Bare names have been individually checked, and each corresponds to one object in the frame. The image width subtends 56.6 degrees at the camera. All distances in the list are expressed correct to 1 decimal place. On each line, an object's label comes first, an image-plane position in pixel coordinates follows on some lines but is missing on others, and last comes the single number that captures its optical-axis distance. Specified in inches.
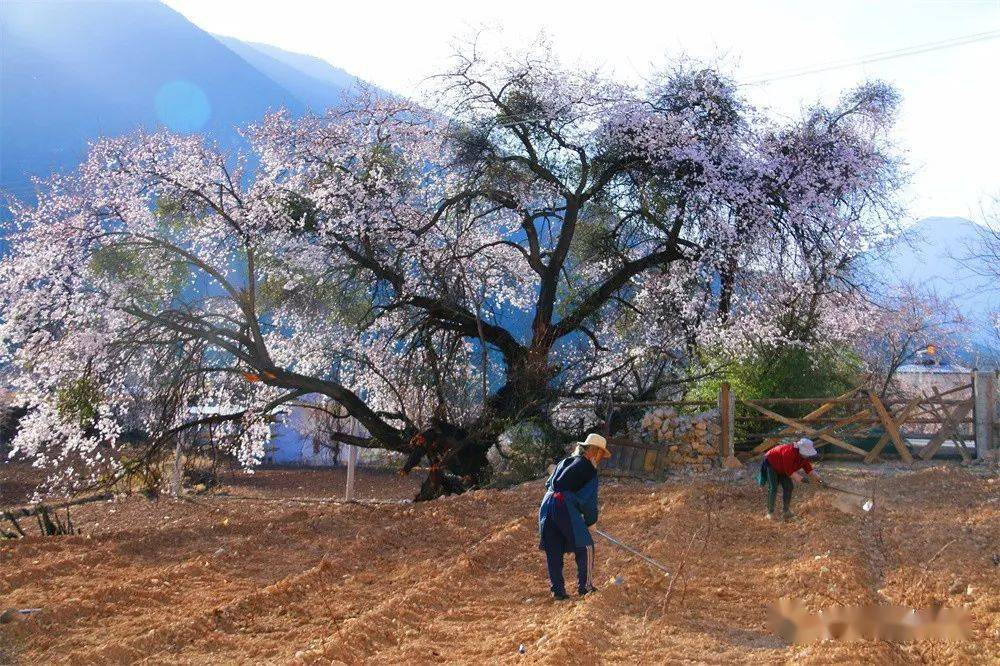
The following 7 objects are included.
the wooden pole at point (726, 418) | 634.2
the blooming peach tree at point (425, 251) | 613.0
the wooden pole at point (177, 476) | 722.2
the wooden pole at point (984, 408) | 642.2
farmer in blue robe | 297.4
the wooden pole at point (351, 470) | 674.8
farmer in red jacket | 443.2
